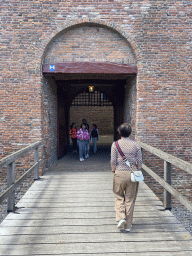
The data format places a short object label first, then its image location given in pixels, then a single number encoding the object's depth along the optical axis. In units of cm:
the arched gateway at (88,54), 640
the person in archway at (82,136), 816
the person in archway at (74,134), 1035
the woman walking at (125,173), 329
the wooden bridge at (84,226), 291
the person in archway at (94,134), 1045
